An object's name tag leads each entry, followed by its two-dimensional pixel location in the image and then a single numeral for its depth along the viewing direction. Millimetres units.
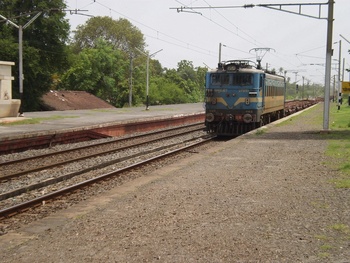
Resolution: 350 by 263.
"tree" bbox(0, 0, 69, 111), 37353
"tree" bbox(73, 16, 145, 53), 79250
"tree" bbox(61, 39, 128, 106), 56431
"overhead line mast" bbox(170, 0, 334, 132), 18711
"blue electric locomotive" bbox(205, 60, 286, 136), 20344
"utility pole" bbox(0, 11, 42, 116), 25203
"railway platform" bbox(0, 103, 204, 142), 19406
